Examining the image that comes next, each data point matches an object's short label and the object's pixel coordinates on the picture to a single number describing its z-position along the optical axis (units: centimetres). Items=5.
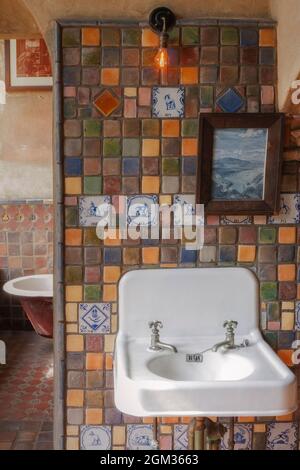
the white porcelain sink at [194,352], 134
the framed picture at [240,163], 166
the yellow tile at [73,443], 179
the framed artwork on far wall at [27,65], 380
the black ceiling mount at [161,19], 161
